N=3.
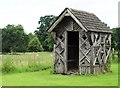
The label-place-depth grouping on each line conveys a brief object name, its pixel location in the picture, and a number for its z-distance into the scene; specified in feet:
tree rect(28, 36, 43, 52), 247.31
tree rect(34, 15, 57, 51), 318.45
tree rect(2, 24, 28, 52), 296.71
